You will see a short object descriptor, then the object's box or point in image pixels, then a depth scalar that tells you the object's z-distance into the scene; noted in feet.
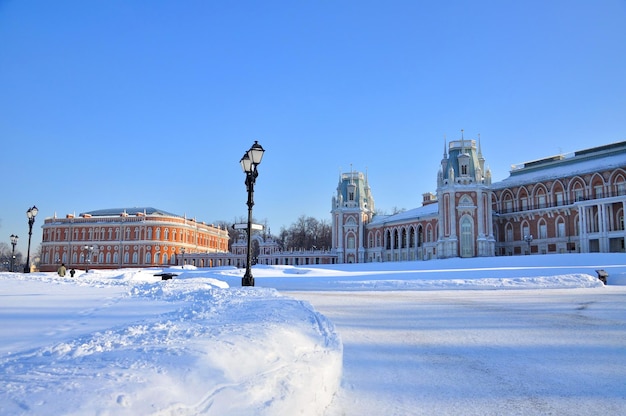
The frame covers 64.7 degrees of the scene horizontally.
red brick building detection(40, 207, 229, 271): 274.77
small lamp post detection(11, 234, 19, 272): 115.27
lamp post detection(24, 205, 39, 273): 91.56
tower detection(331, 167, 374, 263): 231.09
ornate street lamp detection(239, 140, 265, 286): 47.06
